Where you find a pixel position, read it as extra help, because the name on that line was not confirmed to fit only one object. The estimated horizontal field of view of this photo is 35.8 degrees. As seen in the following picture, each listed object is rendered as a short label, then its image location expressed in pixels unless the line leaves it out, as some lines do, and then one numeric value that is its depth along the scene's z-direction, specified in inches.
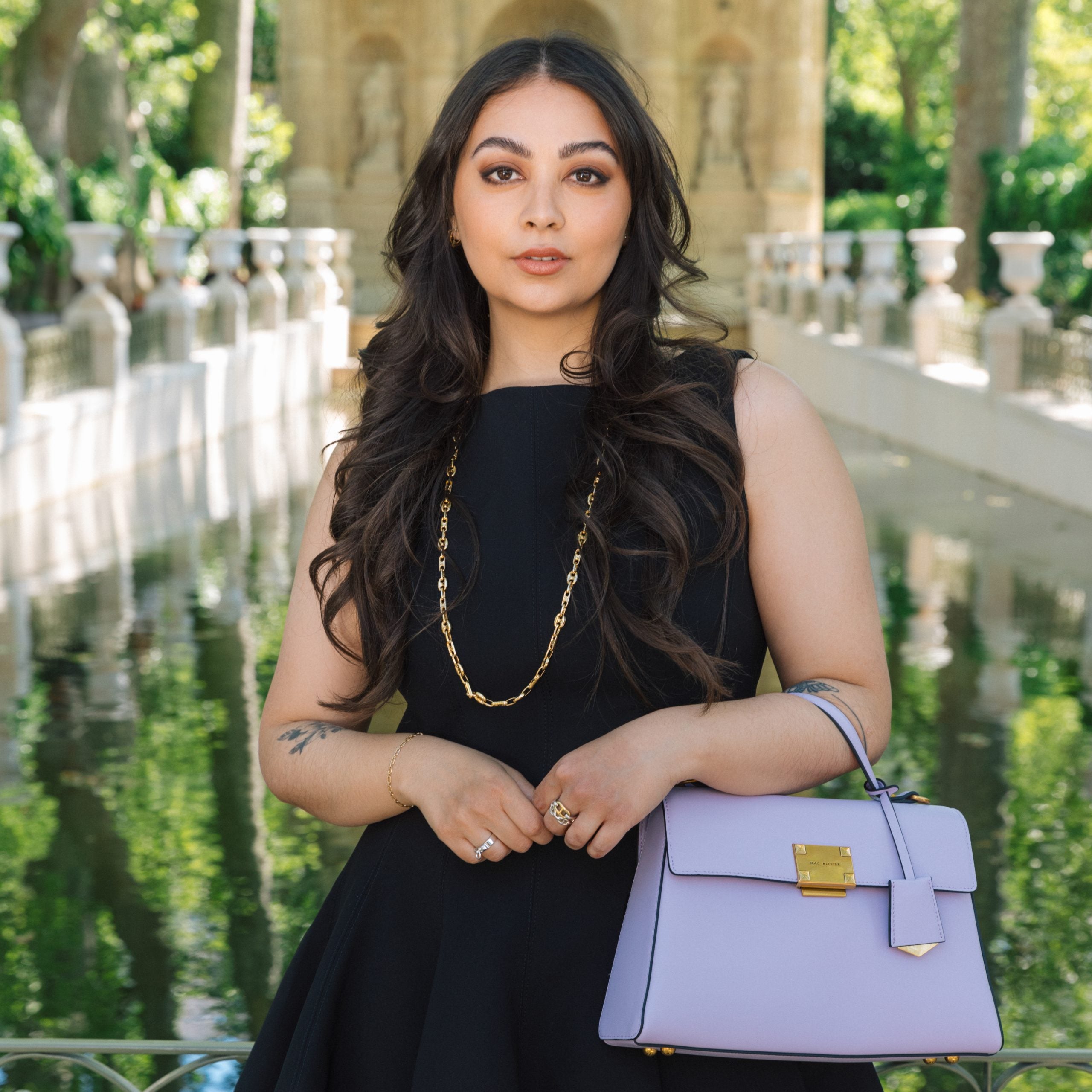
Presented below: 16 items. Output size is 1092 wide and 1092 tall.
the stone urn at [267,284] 687.7
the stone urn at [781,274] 823.1
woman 72.9
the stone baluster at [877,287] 596.7
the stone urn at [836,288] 681.0
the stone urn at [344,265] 925.8
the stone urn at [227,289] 620.4
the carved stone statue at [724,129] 1111.0
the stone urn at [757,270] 927.0
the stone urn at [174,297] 540.7
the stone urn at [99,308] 461.7
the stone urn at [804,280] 756.6
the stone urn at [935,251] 515.5
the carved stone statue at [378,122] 1097.4
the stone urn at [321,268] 797.9
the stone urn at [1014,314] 452.1
